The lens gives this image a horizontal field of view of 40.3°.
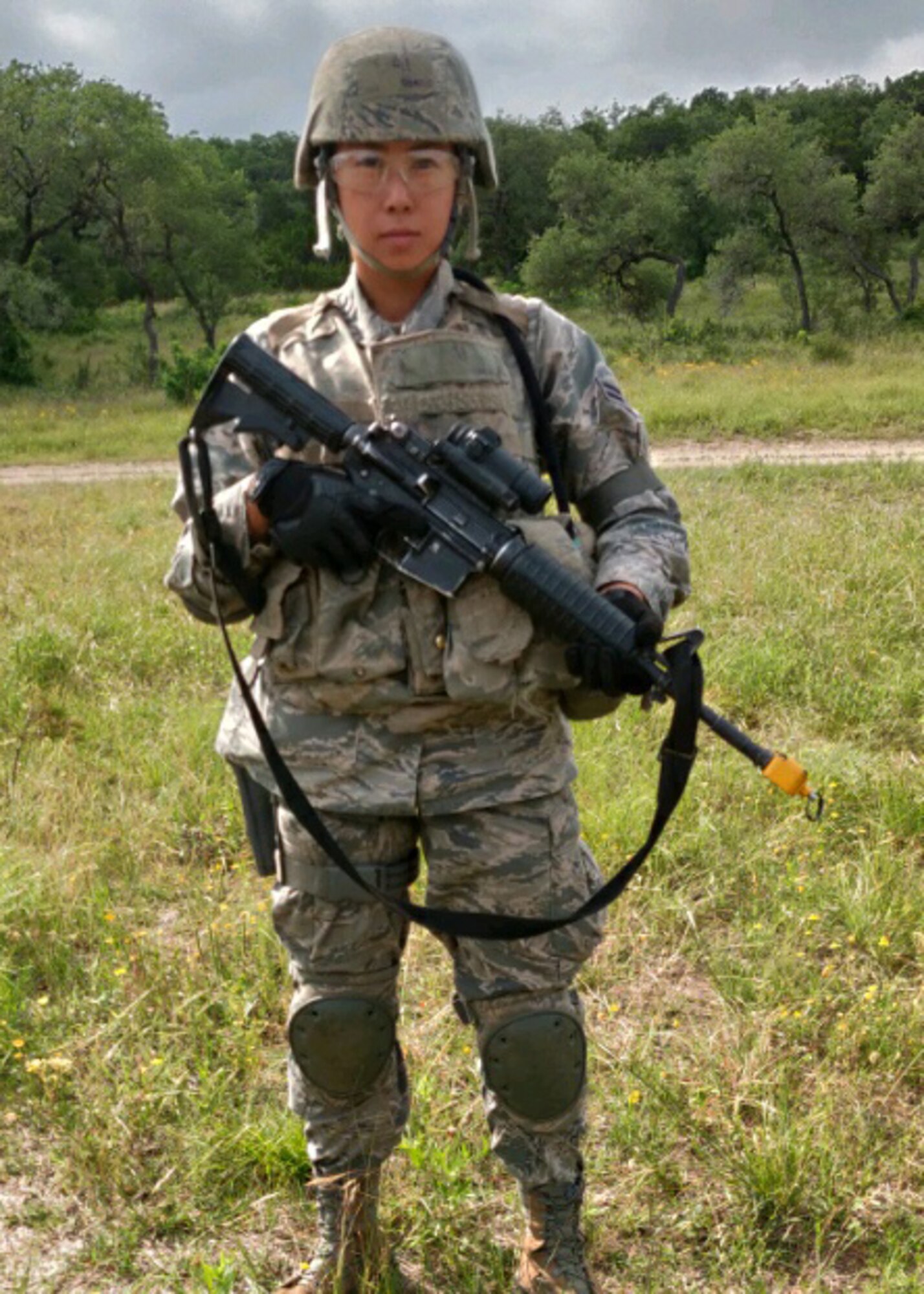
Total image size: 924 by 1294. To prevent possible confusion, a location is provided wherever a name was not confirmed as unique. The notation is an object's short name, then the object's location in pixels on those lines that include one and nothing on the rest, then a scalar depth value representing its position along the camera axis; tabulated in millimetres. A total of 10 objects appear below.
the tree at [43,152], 25281
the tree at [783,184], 27641
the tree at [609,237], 30359
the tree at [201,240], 26156
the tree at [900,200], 28266
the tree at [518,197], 43438
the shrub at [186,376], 19094
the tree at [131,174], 25297
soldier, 1960
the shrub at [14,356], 24484
